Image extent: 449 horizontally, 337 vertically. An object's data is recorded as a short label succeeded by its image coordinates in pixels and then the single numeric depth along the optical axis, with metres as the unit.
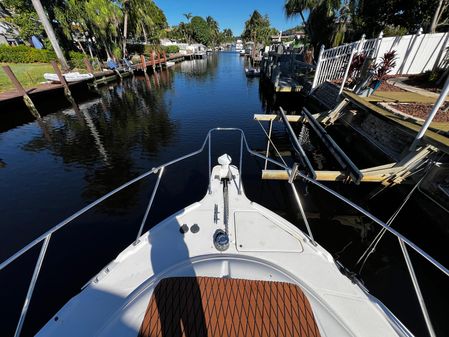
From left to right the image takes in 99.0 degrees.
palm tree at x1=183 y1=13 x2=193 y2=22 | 87.44
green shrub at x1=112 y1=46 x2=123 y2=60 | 29.00
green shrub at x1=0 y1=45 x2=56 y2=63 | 23.80
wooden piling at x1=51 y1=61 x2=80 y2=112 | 15.53
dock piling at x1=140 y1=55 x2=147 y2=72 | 31.13
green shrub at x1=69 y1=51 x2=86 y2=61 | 27.80
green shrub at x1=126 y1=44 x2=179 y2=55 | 43.94
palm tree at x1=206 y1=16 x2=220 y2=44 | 107.76
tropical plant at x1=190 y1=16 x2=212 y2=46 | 87.75
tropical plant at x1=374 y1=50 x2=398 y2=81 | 8.38
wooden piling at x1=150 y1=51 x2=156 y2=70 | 33.58
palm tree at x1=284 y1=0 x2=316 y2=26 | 21.33
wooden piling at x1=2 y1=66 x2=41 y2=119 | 12.34
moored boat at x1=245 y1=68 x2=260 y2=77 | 30.23
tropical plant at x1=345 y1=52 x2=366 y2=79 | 9.72
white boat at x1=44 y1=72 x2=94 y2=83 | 16.71
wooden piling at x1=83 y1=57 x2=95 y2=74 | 20.92
